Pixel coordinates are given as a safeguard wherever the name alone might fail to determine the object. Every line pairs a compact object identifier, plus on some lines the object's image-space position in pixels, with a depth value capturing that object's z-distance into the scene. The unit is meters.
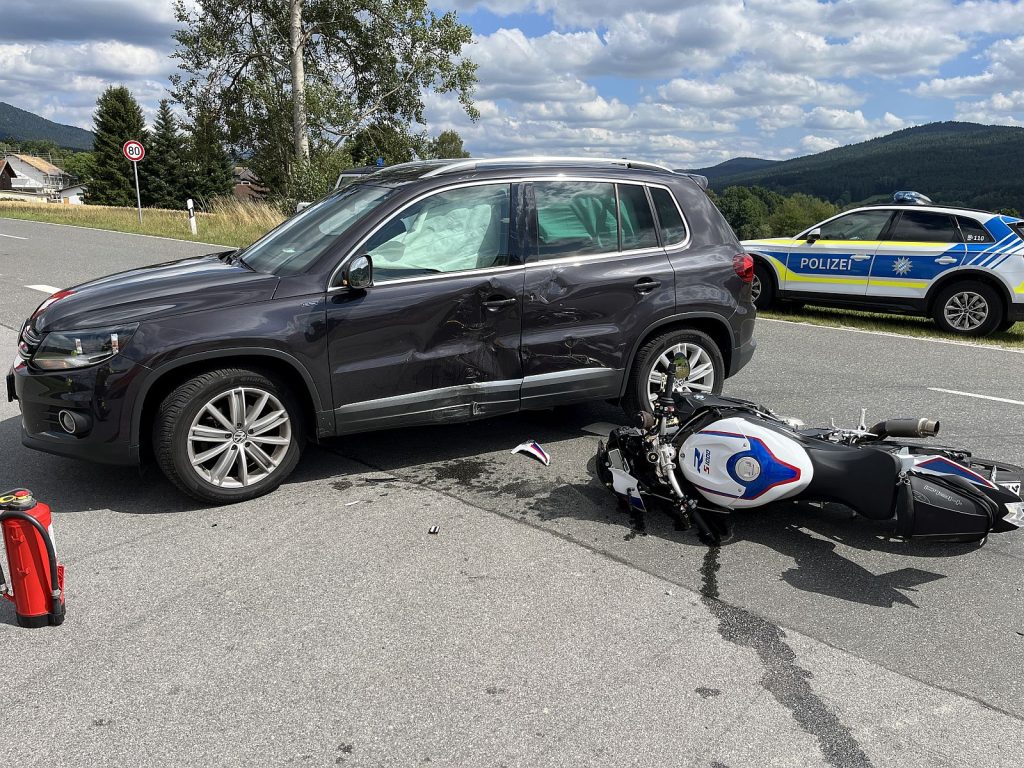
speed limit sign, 26.42
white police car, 10.27
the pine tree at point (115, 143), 76.00
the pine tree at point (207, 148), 30.91
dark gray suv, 4.16
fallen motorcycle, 3.66
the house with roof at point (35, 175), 151.75
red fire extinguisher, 3.07
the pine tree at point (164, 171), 76.81
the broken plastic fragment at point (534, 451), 5.22
